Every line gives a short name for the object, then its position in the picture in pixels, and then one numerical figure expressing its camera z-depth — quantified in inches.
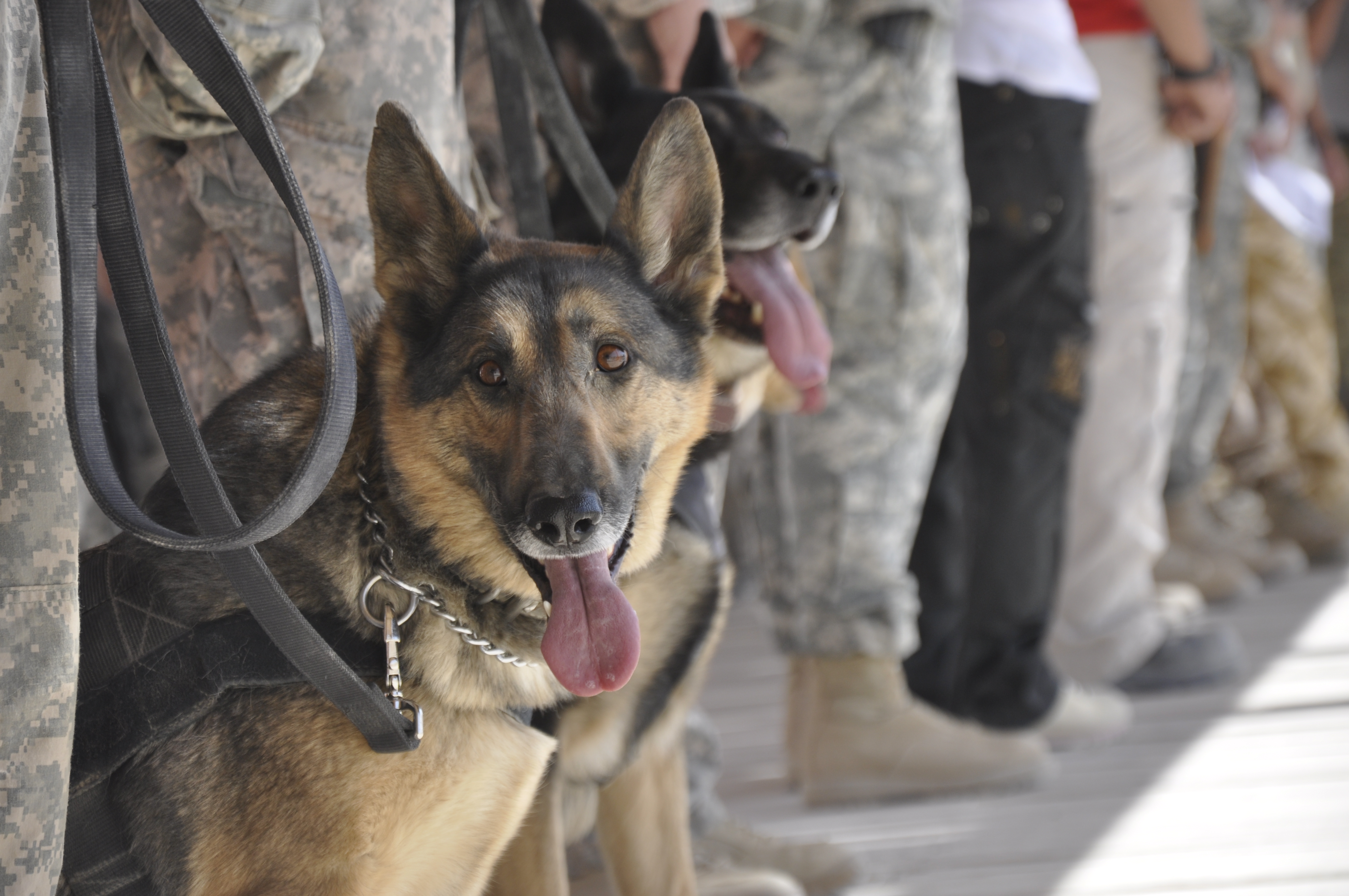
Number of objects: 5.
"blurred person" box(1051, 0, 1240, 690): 290.4
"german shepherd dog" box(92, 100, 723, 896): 109.6
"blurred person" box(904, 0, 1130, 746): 246.1
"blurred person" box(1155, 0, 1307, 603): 375.2
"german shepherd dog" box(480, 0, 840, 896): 142.9
